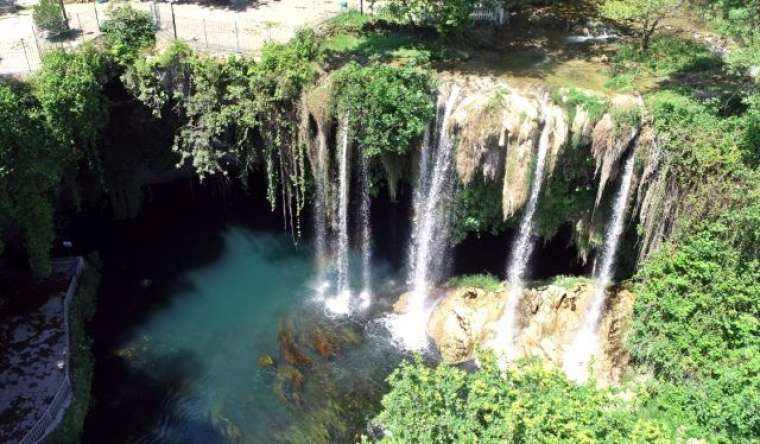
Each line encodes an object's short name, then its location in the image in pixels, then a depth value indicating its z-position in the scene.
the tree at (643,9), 25.62
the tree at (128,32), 29.39
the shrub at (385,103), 25.67
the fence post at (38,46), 29.32
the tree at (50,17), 31.19
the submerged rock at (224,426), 23.08
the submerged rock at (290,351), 26.19
